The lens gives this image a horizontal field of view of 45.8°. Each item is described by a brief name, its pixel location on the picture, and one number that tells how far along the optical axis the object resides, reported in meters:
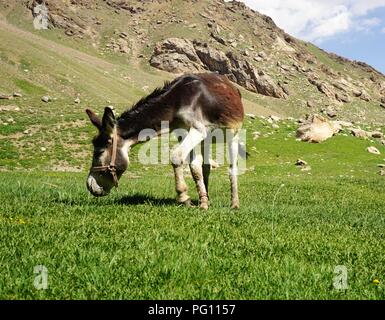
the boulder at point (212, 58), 180.25
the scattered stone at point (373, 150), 39.12
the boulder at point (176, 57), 177.38
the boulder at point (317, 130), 41.19
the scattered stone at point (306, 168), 34.50
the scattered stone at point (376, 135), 46.43
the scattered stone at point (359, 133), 43.55
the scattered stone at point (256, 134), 41.97
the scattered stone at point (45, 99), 46.71
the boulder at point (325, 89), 190.05
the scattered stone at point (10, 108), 41.21
